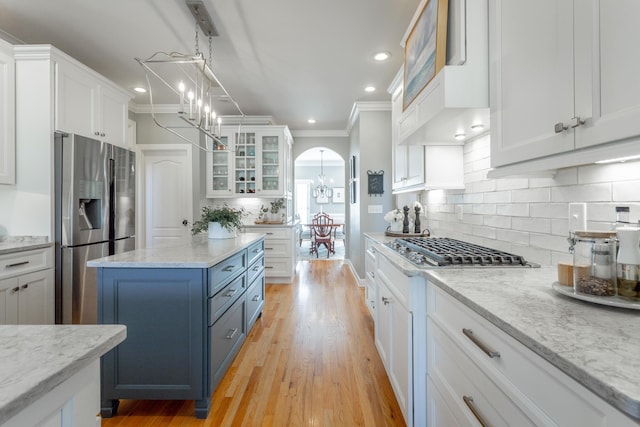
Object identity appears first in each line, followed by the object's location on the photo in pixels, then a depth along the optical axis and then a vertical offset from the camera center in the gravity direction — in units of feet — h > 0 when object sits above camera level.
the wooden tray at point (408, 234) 8.52 -0.62
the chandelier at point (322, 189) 32.78 +2.71
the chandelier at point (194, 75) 6.77 +5.02
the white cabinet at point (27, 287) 6.59 -1.72
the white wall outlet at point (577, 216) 3.83 -0.05
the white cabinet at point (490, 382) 1.86 -1.39
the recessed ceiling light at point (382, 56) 9.77 +5.25
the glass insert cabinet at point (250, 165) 15.67 +2.60
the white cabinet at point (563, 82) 2.39 +1.30
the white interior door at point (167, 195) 14.83 +0.95
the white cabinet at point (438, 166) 7.43 +1.18
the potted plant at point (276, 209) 16.14 +0.24
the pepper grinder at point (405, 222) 9.10 -0.30
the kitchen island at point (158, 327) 5.41 -2.06
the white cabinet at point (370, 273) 8.26 -1.79
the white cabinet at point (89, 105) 8.25 +3.40
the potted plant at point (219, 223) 8.50 -0.27
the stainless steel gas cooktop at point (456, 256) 4.53 -0.71
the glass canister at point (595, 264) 2.74 -0.50
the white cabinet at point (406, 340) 4.54 -2.17
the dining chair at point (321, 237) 22.47 -1.82
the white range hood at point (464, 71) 4.52 +2.18
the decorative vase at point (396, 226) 9.34 -0.41
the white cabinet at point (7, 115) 7.52 +2.53
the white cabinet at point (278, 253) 14.90 -1.99
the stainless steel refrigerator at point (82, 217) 7.91 -0.08
